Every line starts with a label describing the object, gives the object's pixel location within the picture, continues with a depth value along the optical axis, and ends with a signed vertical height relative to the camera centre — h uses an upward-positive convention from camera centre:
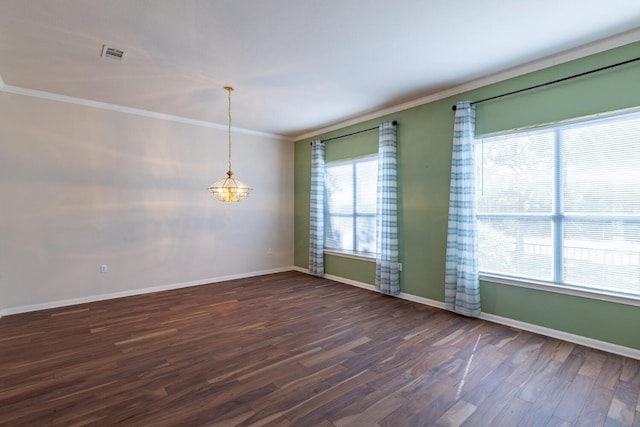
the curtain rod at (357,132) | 4.49 +1.35
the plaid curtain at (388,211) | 4.48 -0.03
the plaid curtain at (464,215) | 3.58 -0.08
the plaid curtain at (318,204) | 5.78 +0.10
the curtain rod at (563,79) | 2.68 +1.34
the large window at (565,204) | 2.72 +0.05
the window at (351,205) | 5.05 +0.07
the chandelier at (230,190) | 3.87 +0.26
